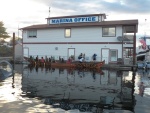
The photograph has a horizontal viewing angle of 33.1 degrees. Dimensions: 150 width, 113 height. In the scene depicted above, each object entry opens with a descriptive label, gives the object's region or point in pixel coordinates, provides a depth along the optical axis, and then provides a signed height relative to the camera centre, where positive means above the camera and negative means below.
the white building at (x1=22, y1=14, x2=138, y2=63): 43.06 +4.05
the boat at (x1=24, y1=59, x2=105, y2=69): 39.22 -0.80
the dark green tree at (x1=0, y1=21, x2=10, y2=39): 71.94 +7.79
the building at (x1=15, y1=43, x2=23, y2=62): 57.23 +2.10
